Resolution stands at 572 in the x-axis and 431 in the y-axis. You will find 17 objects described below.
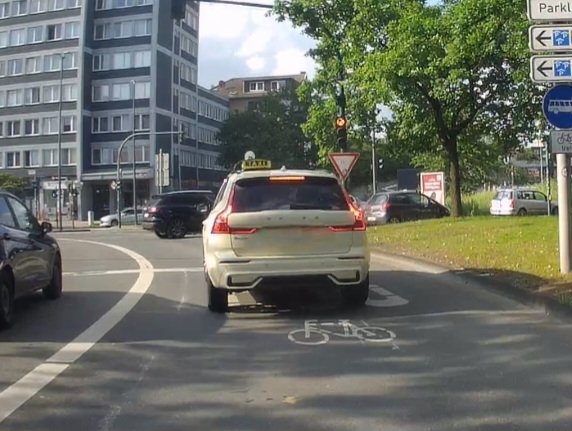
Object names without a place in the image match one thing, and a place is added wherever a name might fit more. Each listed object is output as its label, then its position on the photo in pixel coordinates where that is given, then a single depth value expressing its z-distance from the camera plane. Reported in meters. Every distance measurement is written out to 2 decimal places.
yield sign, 23.36
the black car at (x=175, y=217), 30.27
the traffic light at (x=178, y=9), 17.86
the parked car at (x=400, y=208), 32.31
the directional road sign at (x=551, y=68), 11.74
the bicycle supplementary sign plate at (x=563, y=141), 11.91
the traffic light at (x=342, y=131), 23.84
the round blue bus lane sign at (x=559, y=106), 11.83
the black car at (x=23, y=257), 9.58
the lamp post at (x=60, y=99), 59.42
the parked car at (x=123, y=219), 56.84
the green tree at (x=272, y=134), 75.56
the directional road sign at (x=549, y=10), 11.79
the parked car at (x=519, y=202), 41.38
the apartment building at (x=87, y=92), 71.31
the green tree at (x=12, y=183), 63.28
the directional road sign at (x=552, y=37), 11.79
